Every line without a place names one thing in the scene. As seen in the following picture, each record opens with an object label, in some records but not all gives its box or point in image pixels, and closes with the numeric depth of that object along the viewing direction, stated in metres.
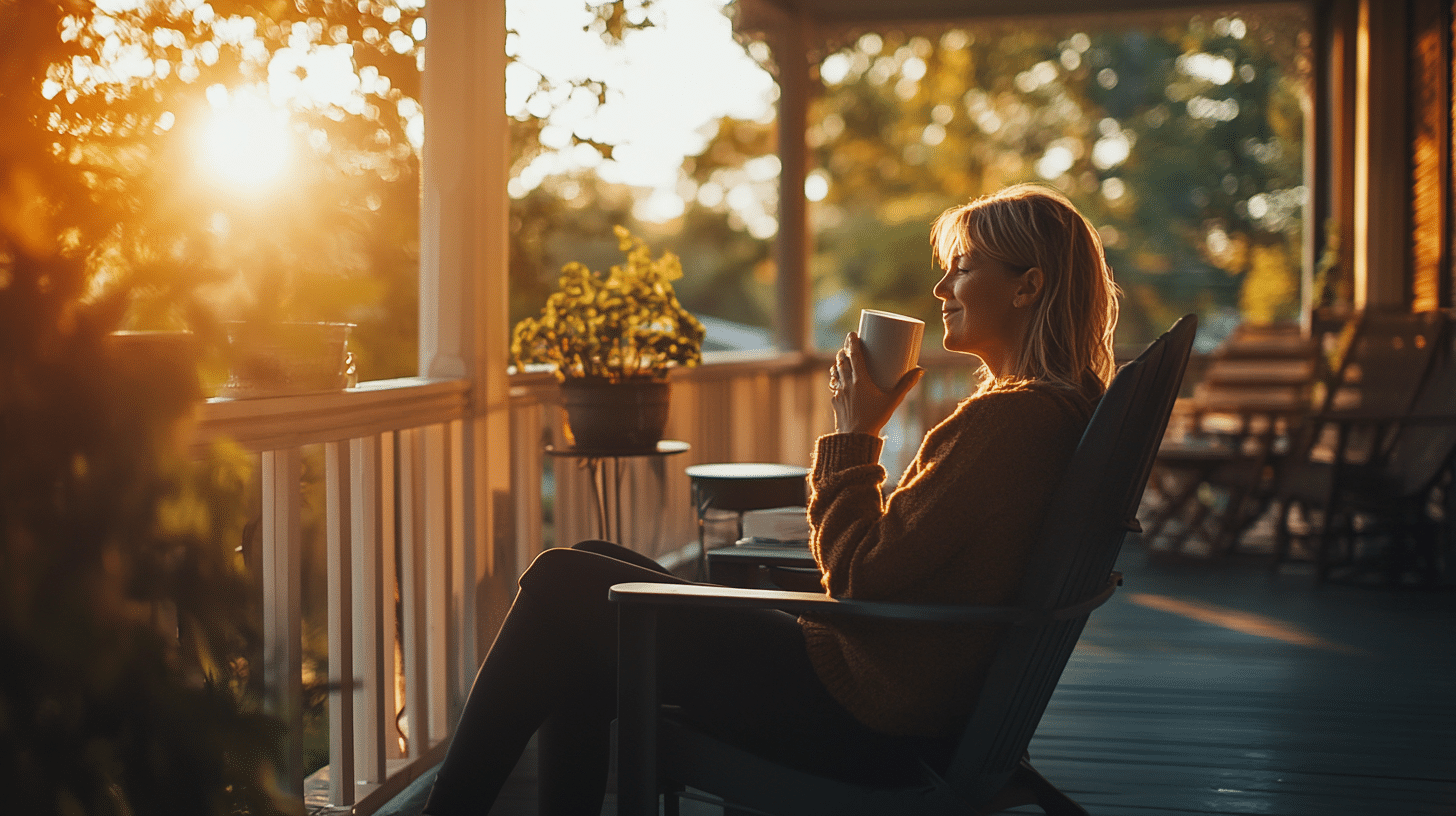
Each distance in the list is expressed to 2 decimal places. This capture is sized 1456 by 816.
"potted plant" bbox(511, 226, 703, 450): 3.03
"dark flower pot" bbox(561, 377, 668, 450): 3.01
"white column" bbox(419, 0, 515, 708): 2.71
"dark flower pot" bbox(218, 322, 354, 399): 0.89
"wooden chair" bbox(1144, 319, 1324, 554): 5.36
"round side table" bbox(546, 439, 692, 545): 3.04
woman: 1.51
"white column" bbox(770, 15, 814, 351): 6.62
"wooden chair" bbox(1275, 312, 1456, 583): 4.65
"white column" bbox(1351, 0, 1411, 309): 6.19
